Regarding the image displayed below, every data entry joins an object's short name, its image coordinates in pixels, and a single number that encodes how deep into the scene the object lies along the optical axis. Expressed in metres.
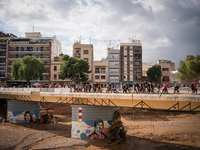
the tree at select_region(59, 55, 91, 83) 50.84
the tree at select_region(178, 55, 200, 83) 45.28
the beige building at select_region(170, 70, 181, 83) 67.78
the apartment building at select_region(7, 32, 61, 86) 63.14
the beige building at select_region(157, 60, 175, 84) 66.00
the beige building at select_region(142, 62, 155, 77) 83.51
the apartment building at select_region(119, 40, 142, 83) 62.62
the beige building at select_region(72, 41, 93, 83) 61.56
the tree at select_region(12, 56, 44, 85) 52.44
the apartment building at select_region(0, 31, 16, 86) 65.93
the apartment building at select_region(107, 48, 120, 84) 61.86
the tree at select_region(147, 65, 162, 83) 60.78
